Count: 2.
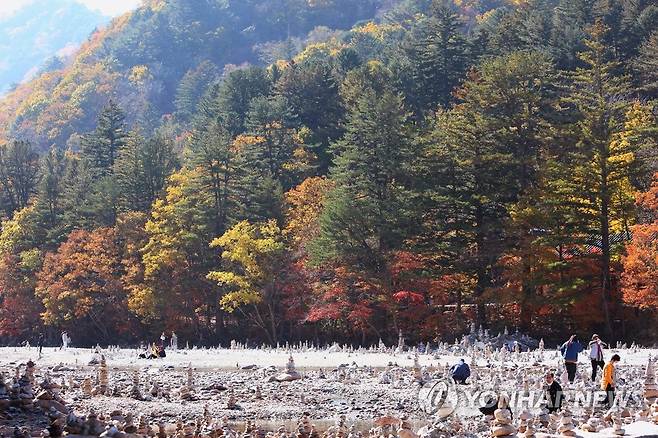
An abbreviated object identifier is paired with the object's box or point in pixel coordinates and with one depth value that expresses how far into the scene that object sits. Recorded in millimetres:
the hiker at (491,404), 15512
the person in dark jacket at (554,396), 18484
